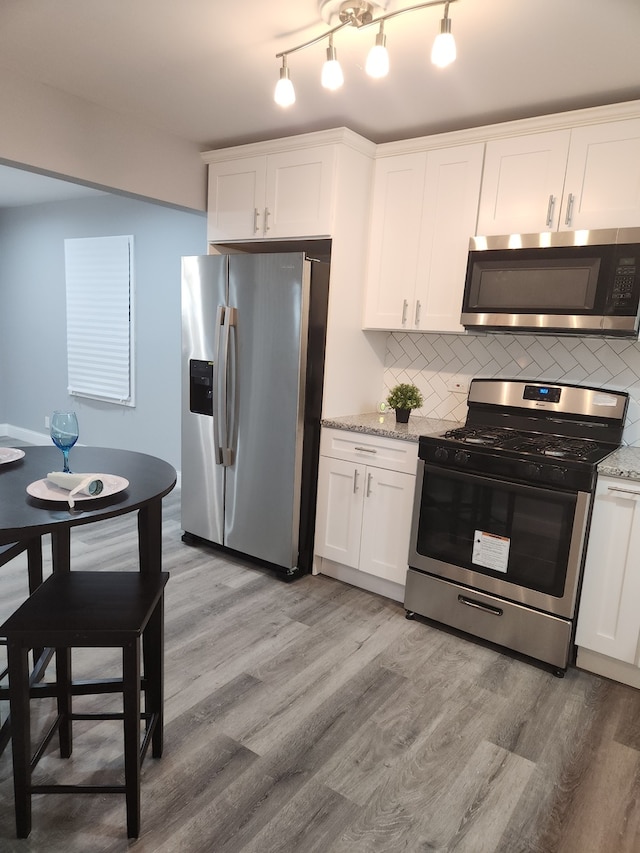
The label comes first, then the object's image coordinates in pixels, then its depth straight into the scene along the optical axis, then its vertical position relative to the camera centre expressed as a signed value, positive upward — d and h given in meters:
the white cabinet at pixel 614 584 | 2.18 -0.93
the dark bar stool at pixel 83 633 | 1.37 -0.77
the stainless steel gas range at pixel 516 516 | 2.29 -0.74
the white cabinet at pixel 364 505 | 2.82 -0.89
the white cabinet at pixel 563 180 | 2.34 +0.75
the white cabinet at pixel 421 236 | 2.77 +0.55
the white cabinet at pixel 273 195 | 2.89 +0.76
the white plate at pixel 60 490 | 1.39 -0.44
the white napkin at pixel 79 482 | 1.41 -0.41
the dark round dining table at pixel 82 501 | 1.26 -0.45
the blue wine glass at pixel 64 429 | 1.59 -0.31
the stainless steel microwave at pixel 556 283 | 2.31 +0.29
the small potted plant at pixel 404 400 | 3.03 -0.33
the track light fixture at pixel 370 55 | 1.54 +0.84
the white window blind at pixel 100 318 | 4.83 +0.04
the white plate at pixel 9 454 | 1.70 -0.43
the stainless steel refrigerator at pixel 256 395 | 2.90 -0.35
